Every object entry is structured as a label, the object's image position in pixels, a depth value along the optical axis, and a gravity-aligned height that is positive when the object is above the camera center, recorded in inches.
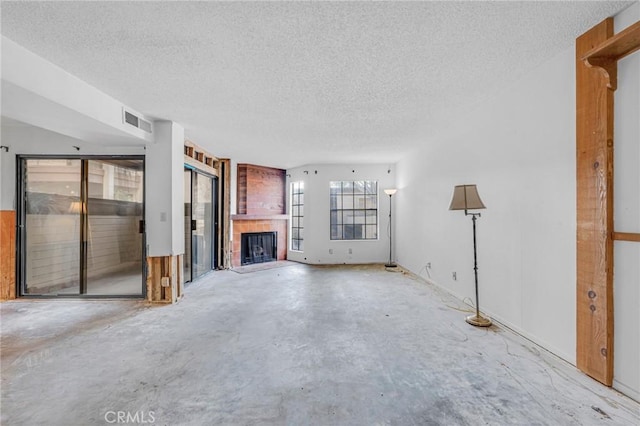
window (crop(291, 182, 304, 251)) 277.0 -2.9
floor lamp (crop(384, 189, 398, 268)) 242.0 -15.4
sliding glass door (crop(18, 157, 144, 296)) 153.3 -5.6
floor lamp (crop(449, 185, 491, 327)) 113.0 +3.6
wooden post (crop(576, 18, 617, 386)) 72.1 +0.7
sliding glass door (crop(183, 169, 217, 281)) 185.0 -8.0
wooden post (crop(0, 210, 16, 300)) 148.9 -22.8
